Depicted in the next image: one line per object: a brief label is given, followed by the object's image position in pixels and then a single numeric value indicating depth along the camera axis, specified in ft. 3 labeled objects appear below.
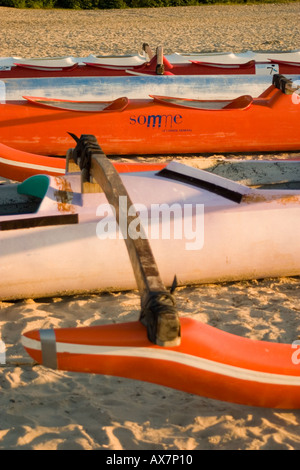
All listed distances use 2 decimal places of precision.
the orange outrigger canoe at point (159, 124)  41.37
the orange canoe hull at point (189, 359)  14.16
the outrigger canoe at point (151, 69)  53.06
